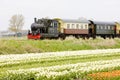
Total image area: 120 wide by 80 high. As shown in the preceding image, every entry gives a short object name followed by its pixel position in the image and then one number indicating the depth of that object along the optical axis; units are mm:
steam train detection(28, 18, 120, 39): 53281
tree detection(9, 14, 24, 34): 102069
